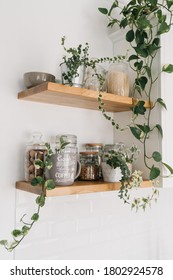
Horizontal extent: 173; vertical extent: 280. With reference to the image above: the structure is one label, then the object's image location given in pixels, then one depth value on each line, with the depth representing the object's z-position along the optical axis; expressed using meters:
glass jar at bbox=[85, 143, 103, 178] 1.13
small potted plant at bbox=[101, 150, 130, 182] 1.01
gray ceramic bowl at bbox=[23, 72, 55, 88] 0.95
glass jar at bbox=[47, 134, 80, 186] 0.88
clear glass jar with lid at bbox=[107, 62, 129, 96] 1.15
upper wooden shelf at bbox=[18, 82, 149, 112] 0.89
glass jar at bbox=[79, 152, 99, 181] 1.07
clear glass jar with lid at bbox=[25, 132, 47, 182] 0.93
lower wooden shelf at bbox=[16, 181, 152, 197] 0.84
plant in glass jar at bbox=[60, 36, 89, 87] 0.96
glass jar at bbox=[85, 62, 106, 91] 1.08
